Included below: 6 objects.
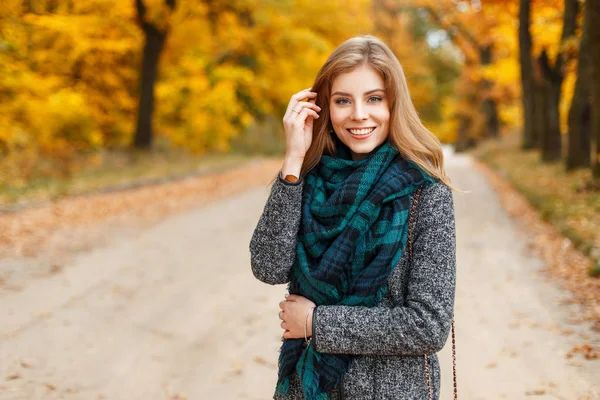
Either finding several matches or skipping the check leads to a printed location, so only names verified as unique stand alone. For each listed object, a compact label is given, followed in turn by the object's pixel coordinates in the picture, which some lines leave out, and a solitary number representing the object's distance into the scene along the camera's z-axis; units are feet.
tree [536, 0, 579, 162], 52.75
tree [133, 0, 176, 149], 63.21
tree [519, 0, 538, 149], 58.03
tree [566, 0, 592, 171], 41.70
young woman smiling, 6.14
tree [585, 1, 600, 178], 32.19
